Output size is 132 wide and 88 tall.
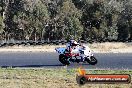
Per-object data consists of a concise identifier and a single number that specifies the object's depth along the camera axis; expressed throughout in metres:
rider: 20.97
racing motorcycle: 21.45
